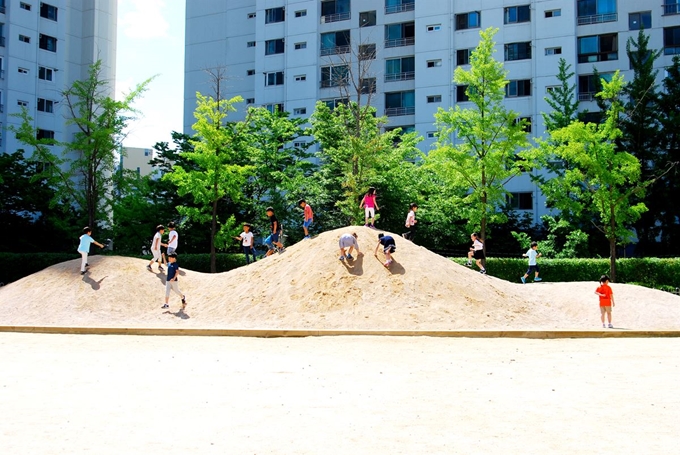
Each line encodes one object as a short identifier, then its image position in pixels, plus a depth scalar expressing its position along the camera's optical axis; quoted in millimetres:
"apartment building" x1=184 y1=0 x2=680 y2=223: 47656
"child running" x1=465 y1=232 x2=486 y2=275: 25500
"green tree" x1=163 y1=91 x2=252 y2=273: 35625
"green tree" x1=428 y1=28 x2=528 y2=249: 34781
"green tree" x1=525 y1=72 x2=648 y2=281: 32688
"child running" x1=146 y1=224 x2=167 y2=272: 22595
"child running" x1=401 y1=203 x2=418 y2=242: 23944
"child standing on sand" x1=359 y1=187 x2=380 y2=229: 23016
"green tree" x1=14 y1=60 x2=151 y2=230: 36719
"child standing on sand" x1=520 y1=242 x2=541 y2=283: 26891
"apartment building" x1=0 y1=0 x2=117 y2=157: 53219
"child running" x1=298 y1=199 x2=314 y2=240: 22614
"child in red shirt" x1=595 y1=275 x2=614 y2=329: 18281
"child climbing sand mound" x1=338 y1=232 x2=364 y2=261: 21094
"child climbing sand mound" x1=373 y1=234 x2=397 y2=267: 20734
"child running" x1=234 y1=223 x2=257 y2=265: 24798
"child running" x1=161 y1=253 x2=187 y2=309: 19859
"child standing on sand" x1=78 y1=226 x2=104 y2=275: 22547
